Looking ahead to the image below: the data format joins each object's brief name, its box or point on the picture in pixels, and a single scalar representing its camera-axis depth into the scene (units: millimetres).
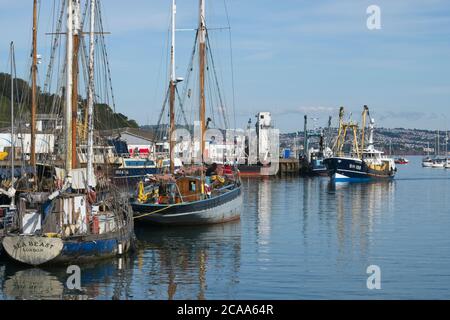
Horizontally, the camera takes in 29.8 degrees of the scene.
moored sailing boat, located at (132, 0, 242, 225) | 50906
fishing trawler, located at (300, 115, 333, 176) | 154750
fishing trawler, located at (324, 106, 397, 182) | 130125
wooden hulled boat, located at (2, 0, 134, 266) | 34156
